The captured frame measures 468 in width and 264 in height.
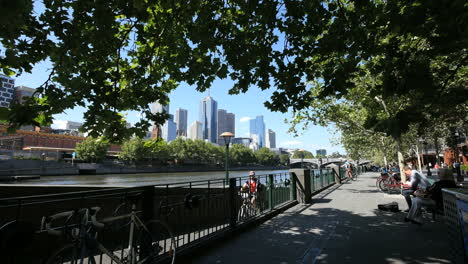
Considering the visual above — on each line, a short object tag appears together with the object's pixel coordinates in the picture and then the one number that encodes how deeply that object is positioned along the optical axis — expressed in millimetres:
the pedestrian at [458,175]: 17591
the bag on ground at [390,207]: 7645
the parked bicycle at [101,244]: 2582
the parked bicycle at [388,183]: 11820
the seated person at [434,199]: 5445
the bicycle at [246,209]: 6590
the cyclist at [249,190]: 6952
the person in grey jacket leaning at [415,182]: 6738
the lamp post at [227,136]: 14073
